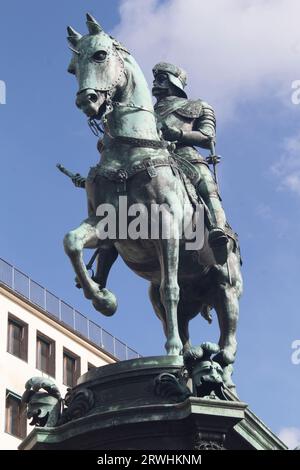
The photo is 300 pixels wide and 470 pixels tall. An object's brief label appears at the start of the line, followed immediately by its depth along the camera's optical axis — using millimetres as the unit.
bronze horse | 17406
